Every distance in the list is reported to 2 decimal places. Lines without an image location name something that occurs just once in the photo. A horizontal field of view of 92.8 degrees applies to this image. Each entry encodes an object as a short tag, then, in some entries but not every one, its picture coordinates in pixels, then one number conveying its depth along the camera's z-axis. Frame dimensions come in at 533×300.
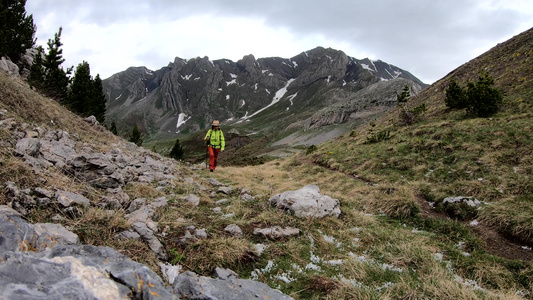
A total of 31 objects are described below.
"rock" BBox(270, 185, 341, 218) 7.08
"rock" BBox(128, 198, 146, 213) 5.74
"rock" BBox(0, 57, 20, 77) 21.67
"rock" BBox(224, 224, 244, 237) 5.63
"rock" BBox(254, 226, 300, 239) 5.73
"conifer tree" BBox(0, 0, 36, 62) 26.38
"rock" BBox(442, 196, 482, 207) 8.27
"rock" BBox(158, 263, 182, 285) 3.71
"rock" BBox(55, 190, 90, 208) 4.56
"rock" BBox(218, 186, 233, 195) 9.54
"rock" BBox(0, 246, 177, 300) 1.97
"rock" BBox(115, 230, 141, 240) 4.18
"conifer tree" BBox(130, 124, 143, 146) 55.21
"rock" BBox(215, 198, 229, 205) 7.98
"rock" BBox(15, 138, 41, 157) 5.70
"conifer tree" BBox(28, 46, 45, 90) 28.68
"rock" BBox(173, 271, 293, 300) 2.87
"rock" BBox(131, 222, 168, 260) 4.22
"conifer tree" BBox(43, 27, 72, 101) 34.44
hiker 15.05
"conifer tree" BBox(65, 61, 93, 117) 38.98
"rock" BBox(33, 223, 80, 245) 3.13
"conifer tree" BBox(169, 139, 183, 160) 65.19
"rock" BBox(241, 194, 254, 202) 8.59
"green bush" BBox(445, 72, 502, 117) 18.92
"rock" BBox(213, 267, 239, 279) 3.99
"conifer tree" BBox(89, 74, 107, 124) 45.50
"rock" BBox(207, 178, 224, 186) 10.98
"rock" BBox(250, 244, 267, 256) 4.88
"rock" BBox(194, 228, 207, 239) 5.15
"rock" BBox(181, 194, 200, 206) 7.28
